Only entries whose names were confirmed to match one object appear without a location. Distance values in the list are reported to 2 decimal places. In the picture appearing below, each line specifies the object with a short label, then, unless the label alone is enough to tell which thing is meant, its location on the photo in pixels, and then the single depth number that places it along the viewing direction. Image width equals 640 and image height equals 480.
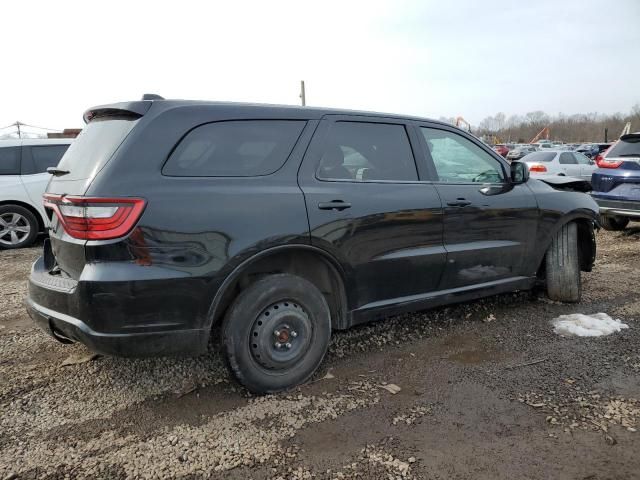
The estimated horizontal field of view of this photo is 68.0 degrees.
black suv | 2.43
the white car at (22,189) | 7.26
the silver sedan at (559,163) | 15.02
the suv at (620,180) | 6.86
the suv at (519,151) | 28.78
